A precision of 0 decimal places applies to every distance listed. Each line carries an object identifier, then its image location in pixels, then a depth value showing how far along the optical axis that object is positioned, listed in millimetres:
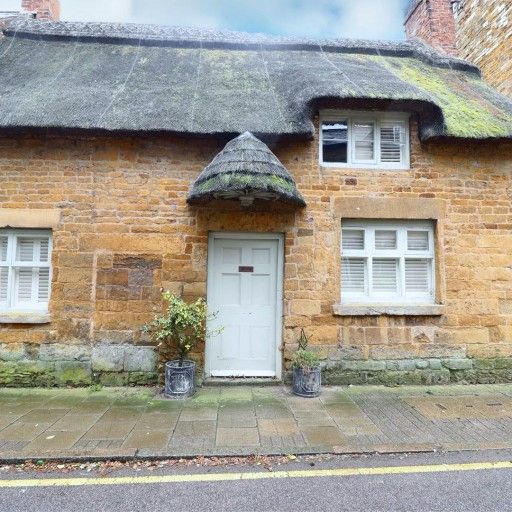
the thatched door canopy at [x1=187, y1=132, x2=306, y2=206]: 5129
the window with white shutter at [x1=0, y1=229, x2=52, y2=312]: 6246
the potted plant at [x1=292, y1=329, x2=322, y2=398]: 5730
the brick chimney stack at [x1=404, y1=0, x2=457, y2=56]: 10344
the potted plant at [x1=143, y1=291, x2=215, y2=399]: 5617
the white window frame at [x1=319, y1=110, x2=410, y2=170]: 6664
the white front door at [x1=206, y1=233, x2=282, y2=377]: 6367
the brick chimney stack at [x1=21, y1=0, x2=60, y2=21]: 9758
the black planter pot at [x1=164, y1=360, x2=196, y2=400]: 5605
